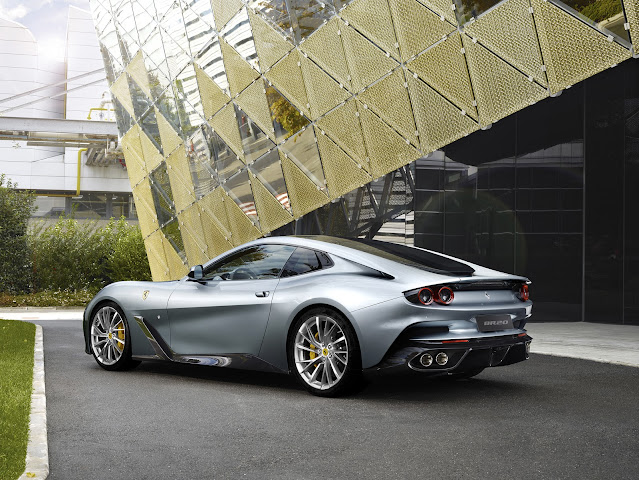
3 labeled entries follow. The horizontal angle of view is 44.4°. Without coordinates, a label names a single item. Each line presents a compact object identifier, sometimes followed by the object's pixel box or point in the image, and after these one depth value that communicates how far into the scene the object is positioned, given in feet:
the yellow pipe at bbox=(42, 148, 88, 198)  178.91
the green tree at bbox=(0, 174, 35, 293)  83.30
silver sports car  19.81
